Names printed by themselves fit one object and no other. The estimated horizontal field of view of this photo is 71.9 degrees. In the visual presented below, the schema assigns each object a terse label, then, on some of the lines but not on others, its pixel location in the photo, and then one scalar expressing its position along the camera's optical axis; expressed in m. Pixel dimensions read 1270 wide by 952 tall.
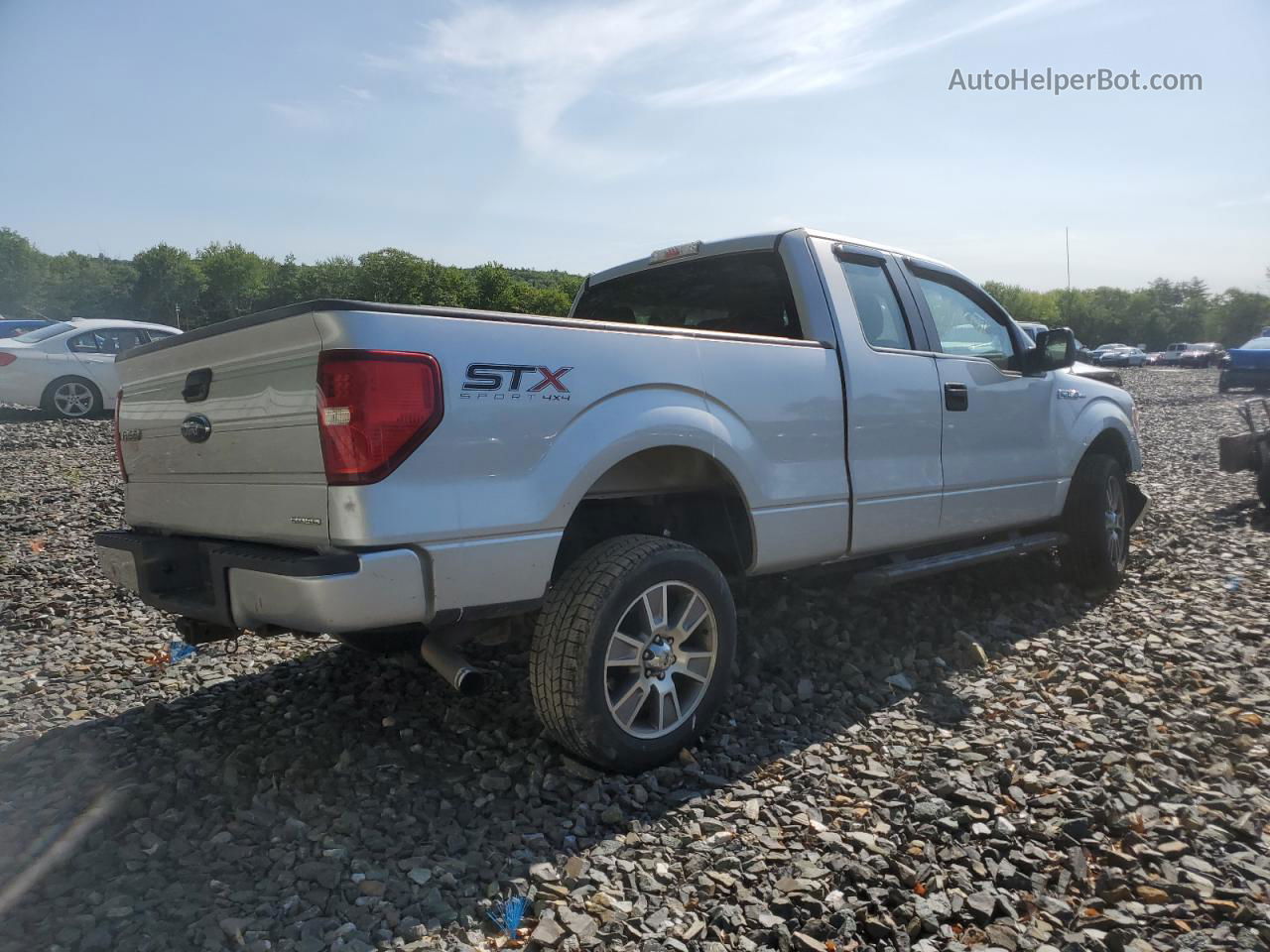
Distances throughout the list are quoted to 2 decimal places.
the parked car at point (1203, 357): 50.81
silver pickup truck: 2.46
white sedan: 12.47
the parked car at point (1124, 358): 56.72
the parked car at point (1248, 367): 22.42
